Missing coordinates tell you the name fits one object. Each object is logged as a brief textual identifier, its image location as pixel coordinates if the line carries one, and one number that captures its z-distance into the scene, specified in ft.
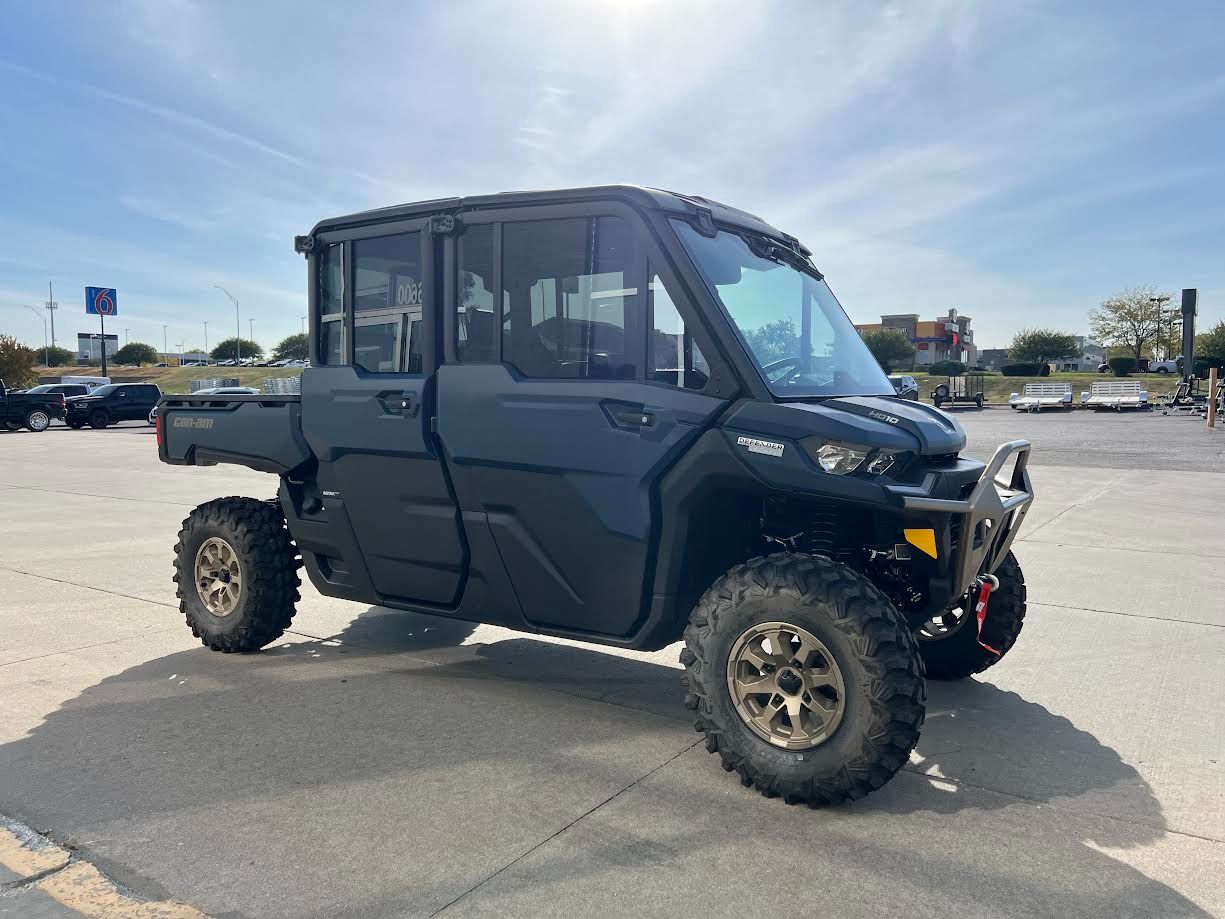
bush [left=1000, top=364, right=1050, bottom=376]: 233.68
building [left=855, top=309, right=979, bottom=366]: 391.45
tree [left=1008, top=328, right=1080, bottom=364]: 289.74
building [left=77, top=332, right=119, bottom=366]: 351.46
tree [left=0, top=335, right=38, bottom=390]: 204.13
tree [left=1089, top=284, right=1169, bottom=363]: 256.52
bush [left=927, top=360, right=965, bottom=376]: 202.99
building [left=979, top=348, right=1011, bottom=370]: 422.00
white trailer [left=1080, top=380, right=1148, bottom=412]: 134.51
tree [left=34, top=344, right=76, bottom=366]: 373.81
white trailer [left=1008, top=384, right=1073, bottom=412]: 136.77
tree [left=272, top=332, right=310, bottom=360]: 339.16
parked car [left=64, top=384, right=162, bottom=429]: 110.22
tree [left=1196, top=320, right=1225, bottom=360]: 232.73
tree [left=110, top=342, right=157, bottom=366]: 393.66
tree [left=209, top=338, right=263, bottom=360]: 448.65
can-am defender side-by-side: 10.89
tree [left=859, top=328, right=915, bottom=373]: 281.54
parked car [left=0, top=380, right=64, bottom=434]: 106.42
